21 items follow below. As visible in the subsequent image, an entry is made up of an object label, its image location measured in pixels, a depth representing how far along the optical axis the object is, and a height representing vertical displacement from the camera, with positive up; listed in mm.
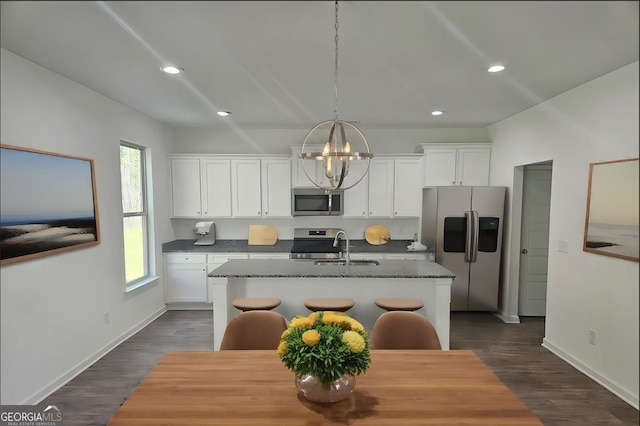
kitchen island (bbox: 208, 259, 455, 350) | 2729 -813
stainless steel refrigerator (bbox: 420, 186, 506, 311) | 4051 -530
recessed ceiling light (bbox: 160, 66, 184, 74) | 2379 +991
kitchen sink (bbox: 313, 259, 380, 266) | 3002 -619
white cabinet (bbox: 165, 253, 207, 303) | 4258 -1061
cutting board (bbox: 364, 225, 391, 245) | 4695 -530
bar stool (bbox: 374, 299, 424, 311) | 2645 -897
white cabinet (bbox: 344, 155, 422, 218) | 4492 +115
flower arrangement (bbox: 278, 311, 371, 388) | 1145 -571
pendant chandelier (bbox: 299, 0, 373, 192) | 1837 +253
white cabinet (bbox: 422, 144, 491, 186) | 4418 +495
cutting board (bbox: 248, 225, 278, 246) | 4691 -543
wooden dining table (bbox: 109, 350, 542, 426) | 1147 -803
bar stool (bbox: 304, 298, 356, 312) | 2633 -893
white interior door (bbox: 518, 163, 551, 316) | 3908 -491
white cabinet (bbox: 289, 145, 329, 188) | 4441 +396
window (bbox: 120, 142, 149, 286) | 3578 -165
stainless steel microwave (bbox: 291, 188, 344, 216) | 4469 -57
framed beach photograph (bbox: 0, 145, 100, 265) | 1281 -35
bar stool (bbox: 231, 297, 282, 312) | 2660 -899
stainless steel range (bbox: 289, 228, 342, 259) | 4219 -655
